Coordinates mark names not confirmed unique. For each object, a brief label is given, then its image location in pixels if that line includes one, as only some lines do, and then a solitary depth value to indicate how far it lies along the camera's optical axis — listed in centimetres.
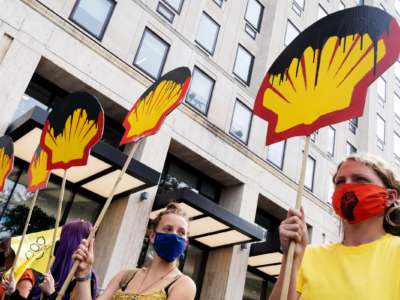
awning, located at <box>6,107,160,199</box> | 786
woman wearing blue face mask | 261
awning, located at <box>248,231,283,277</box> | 1157
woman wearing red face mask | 174
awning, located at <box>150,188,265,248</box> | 959
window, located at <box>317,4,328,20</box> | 1933
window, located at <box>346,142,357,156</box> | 1920
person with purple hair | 317
